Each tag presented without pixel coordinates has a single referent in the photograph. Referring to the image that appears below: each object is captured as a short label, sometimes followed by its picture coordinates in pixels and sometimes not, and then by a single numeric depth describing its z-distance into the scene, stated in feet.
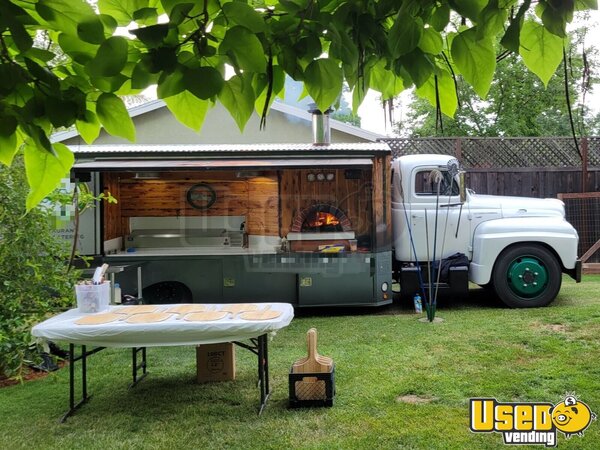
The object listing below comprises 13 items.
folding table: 9.20
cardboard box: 11.71
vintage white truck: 18.24
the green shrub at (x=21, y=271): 11.59
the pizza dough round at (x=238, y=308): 10.47
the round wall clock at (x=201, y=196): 22.24
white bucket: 10.84
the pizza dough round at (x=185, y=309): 10.63
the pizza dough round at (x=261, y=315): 9.66
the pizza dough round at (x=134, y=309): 10.72
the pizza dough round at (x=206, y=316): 9.61
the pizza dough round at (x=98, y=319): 9.57
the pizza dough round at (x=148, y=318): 9.62
